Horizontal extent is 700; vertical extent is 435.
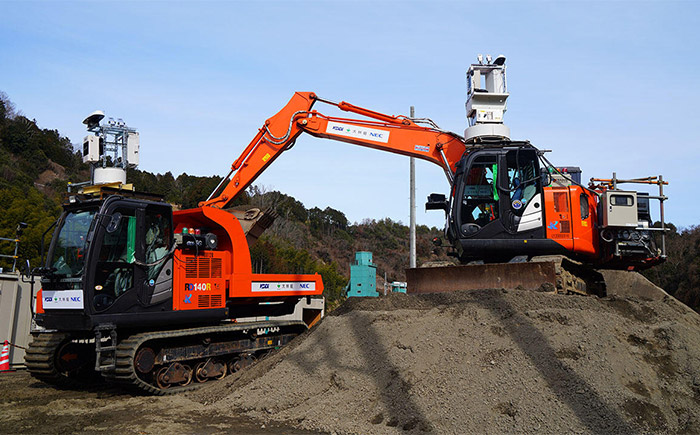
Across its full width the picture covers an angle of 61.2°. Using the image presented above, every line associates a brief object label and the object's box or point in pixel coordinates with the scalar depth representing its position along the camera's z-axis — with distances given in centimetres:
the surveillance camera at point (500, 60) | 1092
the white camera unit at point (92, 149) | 1102
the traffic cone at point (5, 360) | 1170
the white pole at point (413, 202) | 1862
